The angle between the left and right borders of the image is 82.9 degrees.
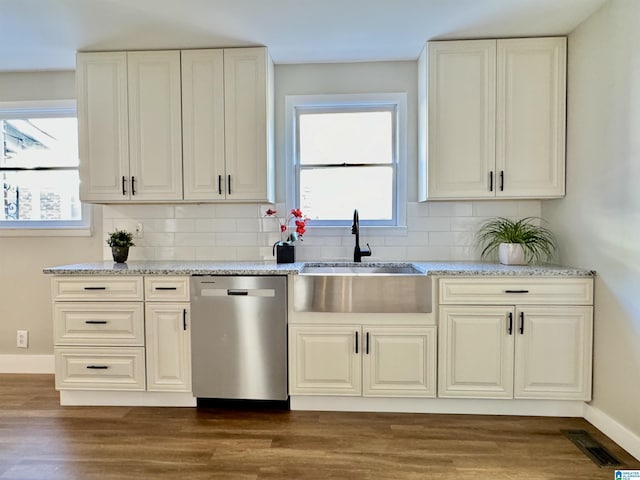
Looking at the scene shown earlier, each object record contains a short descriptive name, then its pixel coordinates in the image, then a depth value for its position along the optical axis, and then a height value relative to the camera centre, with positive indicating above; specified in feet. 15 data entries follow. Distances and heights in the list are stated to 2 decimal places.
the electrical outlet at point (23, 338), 9.47 -2.85
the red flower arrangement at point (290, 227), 8.63 +0.10
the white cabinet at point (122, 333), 7.39 -2.13
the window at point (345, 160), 9.18 +1.77
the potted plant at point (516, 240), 7.86 -0.26
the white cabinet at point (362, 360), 7.14 -2.60
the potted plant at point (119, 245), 8.50 -0.38
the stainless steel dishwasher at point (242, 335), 7.20 -2.11
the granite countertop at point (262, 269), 6.93 -0.81
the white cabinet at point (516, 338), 6.90 -2.09
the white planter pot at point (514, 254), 7.82 -0.54
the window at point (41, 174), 9.61 +1.46
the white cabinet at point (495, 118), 7.67 +2.39
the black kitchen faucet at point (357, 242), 8.58 -0.32
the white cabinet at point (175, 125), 8.11 +2.35
